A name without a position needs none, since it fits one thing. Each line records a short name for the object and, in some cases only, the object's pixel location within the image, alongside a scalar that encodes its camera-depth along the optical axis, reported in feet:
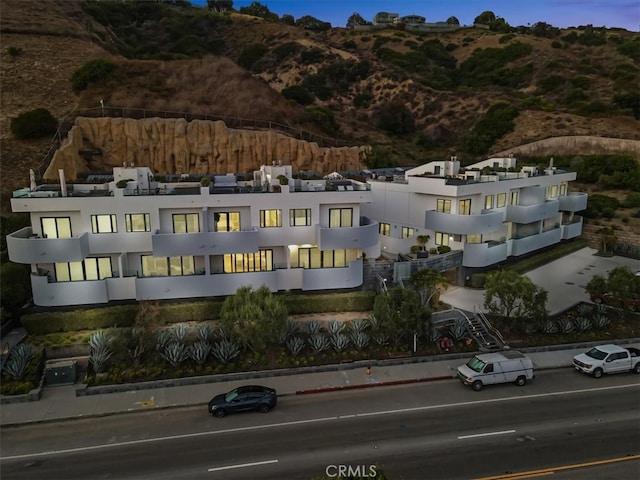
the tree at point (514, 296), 90.58
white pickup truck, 80.12
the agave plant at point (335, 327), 88.58
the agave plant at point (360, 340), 86.17
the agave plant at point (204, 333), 83.87
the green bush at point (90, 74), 220.84
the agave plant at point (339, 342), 85.35
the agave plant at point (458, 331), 90.48
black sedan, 67.56
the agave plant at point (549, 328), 93.86
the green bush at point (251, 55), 365.81
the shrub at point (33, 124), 187.32
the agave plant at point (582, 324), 95.86
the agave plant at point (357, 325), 89.45
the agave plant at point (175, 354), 79.00
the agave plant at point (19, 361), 74.08
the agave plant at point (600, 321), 97.19
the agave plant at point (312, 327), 88.69
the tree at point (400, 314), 84.79
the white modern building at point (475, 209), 120.88
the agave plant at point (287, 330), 83.46
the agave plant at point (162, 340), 81.46
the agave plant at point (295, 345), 83.82
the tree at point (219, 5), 485.15
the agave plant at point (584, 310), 100.32
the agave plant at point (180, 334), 83.20
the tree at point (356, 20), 556.51
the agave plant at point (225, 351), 80.69
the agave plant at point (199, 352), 79.78
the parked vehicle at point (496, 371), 75.41
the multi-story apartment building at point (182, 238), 92.27
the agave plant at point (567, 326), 94.58
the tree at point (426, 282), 95.91
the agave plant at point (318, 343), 84.58
